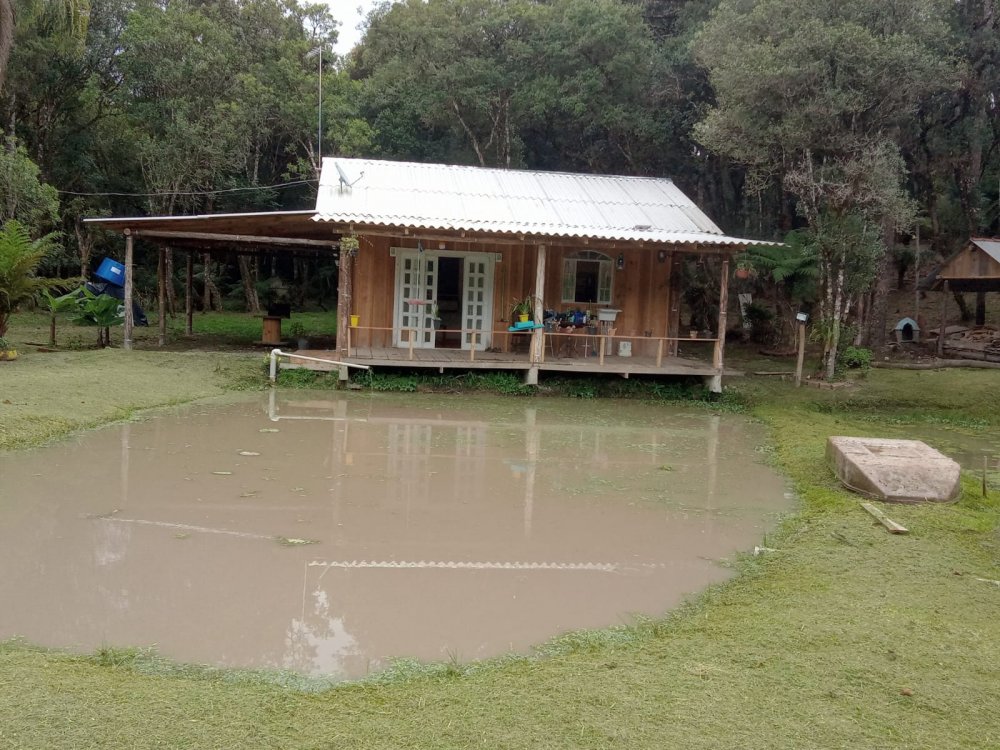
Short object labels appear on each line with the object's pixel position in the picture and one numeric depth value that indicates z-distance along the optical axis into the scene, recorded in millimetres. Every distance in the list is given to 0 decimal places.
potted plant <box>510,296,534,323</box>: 14984
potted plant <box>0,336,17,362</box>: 13773
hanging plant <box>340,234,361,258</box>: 13609
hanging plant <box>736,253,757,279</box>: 16859
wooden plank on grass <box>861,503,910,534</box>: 6531
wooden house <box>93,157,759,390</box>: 14227
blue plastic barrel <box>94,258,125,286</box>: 19438
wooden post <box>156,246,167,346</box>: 16797
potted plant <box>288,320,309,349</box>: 16938
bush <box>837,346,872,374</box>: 15352
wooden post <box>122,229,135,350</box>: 15430
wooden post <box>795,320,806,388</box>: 14938
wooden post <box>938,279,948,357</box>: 18156
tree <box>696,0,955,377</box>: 14359
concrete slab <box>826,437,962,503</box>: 7465
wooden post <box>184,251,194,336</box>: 19312
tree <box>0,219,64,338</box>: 14141
